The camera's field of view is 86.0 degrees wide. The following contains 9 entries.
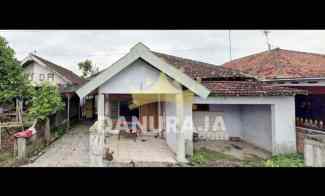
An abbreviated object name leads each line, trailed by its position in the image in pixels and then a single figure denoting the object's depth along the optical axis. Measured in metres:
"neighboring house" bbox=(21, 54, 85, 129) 14.78
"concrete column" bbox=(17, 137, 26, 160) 6.51
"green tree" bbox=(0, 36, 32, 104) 8.96
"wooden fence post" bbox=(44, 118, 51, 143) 8.60
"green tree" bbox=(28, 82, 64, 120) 8.09
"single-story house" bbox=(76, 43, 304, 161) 6.24
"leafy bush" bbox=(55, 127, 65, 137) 10.48
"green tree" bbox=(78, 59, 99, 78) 34.00
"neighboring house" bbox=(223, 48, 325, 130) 8.28
